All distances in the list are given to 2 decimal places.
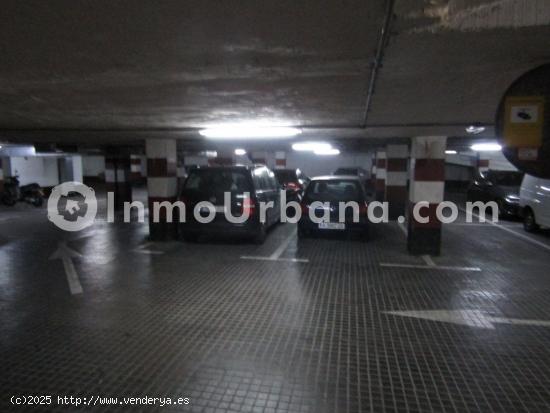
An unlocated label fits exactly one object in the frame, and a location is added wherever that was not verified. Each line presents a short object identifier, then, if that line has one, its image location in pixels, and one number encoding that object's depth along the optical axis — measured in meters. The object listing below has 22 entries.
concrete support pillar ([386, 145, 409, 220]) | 11.40
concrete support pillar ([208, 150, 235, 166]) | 15.12
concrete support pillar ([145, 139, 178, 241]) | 8.61
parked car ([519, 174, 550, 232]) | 8.67
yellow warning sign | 2.26
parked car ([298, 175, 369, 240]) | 7.92
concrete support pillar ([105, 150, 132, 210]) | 14.42
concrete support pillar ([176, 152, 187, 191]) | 19.08
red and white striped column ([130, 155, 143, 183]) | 24.91
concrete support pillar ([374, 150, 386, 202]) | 15.48
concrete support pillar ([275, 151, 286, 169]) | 22.27
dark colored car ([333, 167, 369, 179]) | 22.73
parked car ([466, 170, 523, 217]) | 11.57
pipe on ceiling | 1.91
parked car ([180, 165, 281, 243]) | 7.67
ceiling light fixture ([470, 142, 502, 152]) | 15.22
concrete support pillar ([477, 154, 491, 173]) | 18.86
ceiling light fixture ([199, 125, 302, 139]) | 6.81
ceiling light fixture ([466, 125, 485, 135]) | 5.92
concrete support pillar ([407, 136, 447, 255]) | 7.29
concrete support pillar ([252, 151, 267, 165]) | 20.20
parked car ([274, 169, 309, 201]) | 13.32
